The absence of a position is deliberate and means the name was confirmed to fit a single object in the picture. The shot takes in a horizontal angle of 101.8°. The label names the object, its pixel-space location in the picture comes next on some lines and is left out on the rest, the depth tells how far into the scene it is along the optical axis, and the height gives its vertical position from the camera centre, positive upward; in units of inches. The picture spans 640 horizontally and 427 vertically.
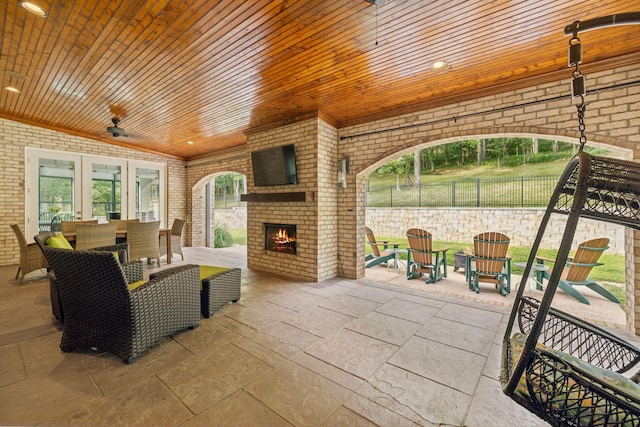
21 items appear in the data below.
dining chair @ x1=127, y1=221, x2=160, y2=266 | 189.5 -17.7
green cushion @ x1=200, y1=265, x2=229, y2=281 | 125.2 -28.5
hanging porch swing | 40.9 -22.9
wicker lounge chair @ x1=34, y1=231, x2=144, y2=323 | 107.0 -27.5
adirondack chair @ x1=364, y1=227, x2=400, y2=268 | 231.9 -39.2
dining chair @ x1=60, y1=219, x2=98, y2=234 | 195.6 -8.0
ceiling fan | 190.9 +63.6
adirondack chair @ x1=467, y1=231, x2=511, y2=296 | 164.4 -31.1
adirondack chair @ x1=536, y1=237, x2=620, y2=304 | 149.3 -34.4
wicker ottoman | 114.4 -34.0
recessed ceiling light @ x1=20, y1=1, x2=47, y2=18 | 84.8 +69.9
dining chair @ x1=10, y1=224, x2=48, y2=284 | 159.8 -25.0
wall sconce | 177.9 +29.3
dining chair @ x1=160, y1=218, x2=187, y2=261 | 240.8 -19.5
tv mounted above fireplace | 181.3 +35.6
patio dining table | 172.7 -14.9
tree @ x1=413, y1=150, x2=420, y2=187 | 519.2 +85.3
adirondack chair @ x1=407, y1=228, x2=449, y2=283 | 190.2 -32.5
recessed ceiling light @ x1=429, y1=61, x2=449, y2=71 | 114.7 +66.0
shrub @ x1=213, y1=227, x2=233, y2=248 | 344.8 -32.5
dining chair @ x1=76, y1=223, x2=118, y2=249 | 165.9 -12.6
